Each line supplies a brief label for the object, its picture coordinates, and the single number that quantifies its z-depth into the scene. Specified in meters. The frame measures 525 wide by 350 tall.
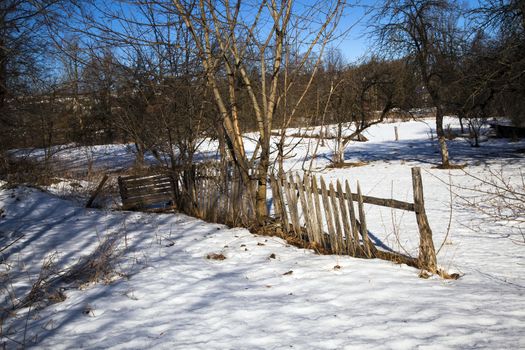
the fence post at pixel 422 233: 4.14
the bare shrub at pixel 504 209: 6.17
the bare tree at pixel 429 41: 13.47
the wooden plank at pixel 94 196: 8.92
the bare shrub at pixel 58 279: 3.53
